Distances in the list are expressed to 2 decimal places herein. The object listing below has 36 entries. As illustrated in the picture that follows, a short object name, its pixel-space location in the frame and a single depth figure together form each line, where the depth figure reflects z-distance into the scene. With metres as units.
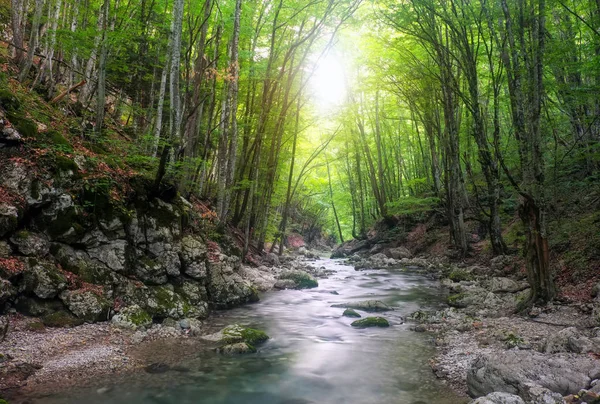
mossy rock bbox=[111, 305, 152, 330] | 6.73
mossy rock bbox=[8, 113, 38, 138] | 7.05
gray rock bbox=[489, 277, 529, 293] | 10.14
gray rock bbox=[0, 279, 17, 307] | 5.54
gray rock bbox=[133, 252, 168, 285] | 8.09
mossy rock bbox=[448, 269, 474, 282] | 13.36
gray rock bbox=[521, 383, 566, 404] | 3.81
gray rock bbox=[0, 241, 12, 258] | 5.89
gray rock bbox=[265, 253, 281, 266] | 18.39
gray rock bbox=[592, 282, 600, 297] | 7.35
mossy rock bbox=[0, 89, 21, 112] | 7.18
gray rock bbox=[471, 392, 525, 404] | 3.75
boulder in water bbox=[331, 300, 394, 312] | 10.66
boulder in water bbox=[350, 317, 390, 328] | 8.78
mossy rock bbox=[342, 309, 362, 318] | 9.89
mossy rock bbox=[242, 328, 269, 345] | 7.33
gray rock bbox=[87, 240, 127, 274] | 7.40
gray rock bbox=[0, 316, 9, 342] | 5.14
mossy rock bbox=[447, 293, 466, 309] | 9.89
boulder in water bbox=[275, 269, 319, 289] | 14.21
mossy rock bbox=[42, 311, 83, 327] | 6.00
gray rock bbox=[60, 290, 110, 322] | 6.40
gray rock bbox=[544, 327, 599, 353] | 5.08
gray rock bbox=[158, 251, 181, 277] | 8.71
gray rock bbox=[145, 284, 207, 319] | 7.68
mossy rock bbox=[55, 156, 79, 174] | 7.21
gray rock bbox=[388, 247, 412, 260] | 23.56
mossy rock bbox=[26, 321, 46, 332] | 5.66
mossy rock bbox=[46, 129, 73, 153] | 7.31
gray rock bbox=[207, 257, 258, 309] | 9.87
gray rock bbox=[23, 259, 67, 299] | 6.02
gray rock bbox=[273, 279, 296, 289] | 13.93
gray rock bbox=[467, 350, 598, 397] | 4.14
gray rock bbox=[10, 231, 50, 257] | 6.19
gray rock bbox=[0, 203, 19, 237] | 5.99
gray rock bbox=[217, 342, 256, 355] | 6.59
